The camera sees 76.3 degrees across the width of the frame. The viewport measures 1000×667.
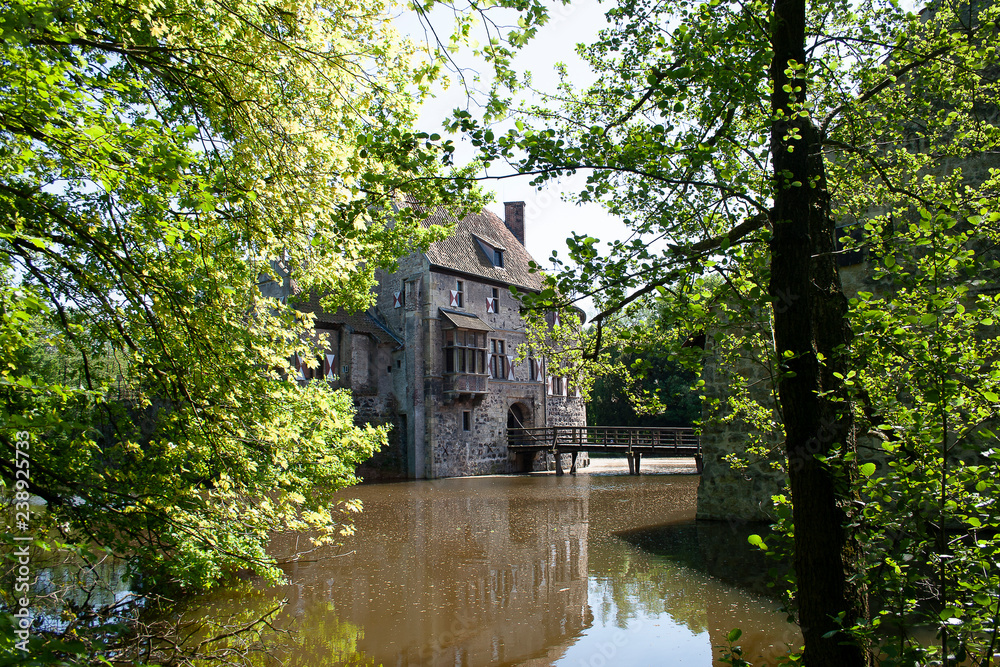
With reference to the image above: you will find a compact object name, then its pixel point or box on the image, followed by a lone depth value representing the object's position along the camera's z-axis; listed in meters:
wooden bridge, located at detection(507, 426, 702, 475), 24.53
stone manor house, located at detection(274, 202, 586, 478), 24.78
